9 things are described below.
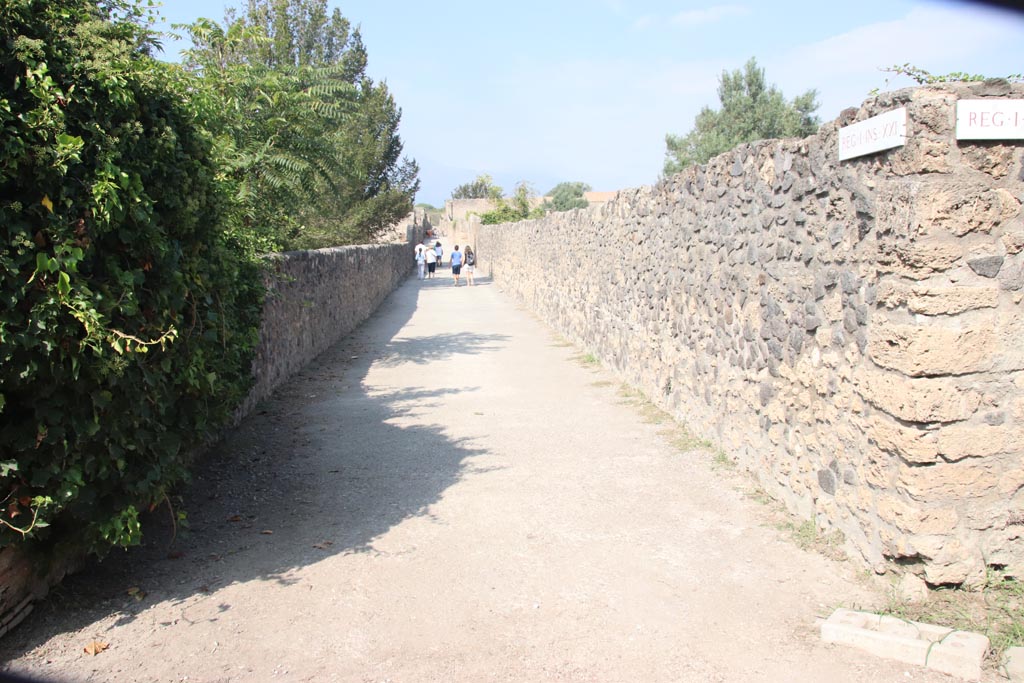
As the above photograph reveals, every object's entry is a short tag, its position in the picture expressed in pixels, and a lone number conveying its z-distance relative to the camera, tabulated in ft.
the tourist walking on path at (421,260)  123.24
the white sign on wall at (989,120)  12.37
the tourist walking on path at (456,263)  101.86
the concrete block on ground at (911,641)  11.11
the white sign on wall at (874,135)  12.70
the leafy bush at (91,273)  11.09
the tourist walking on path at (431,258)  121.39
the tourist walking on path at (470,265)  98.99
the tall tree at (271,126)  29.27
